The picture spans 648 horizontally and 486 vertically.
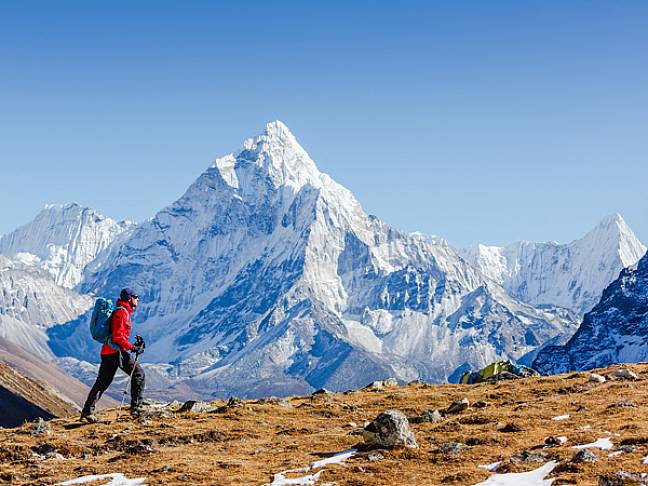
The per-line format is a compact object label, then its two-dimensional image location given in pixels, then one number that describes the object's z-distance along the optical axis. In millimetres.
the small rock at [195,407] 40062
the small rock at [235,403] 40931
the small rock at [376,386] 52522
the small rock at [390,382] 55862
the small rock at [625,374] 43153
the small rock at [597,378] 43200
